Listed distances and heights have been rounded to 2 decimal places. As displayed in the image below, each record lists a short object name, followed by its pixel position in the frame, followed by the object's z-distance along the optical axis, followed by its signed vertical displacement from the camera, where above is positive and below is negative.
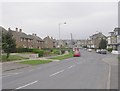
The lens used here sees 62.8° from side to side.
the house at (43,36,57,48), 49.58 +1.57
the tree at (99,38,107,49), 42.18 +0.31
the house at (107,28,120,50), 43.42 +2.35
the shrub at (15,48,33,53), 23.36 -1.16
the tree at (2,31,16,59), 14.82 +0.50
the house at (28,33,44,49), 36.86 +1.37
